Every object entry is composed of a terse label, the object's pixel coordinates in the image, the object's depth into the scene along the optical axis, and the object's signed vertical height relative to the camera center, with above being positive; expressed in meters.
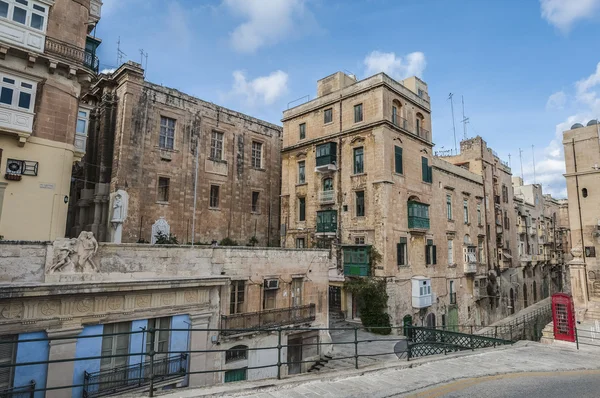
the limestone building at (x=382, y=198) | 22.83 +3.92
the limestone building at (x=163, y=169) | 20.88 +5.27
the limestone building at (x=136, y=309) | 9.44 -1.92
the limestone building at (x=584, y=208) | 21.61 +3.12
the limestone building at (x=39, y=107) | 13.00 +5.48
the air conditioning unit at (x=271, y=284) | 15.67 -1.44
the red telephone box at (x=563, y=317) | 12.62 -2.21
